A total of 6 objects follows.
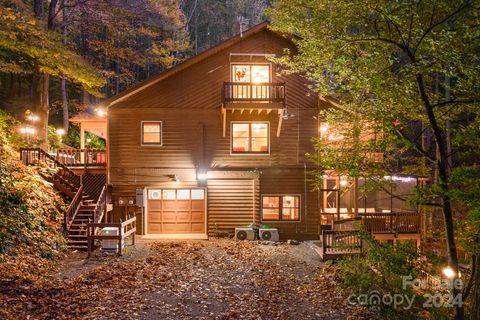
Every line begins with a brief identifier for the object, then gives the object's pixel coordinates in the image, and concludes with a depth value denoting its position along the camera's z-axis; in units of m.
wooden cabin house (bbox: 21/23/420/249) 18.31
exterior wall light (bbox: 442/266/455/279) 8.95
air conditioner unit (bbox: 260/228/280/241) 17.67
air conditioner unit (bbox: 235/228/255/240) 17.70
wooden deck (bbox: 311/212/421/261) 16.75
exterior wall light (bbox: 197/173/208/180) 18.22
